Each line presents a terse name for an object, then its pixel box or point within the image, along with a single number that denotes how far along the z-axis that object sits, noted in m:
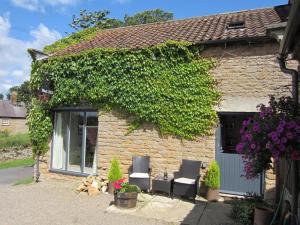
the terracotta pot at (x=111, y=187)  8.86
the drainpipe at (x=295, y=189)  4.27
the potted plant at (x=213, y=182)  8.16
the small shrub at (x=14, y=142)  20.22
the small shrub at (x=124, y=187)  7.32
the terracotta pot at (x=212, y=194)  8.23
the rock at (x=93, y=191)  8.76
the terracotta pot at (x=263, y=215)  5.38
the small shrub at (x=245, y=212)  6.00
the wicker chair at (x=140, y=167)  8.84
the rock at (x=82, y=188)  9.05
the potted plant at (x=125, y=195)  7.23
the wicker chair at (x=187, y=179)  7.90
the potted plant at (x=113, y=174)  8.86
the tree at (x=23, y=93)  59.12
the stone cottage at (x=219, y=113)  8.21
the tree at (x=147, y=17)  34.25
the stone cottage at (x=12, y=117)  40.62
